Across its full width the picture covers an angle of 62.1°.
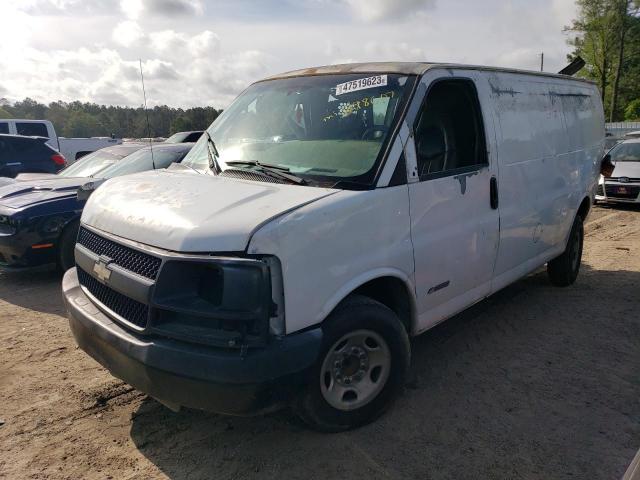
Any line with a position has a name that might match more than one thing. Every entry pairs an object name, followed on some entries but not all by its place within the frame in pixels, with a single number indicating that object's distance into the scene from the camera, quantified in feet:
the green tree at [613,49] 139.23
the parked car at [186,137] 40.88
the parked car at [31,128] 47.83
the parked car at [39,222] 19.30
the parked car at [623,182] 39.34
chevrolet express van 8.41
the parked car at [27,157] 33.73
